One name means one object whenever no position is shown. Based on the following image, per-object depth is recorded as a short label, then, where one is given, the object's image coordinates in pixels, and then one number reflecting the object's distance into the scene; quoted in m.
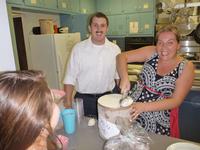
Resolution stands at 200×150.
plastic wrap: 0.81
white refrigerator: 2.81
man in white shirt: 1.74
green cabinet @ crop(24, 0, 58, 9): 2.64
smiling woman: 1.09
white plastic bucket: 0.88
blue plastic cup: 1.06
